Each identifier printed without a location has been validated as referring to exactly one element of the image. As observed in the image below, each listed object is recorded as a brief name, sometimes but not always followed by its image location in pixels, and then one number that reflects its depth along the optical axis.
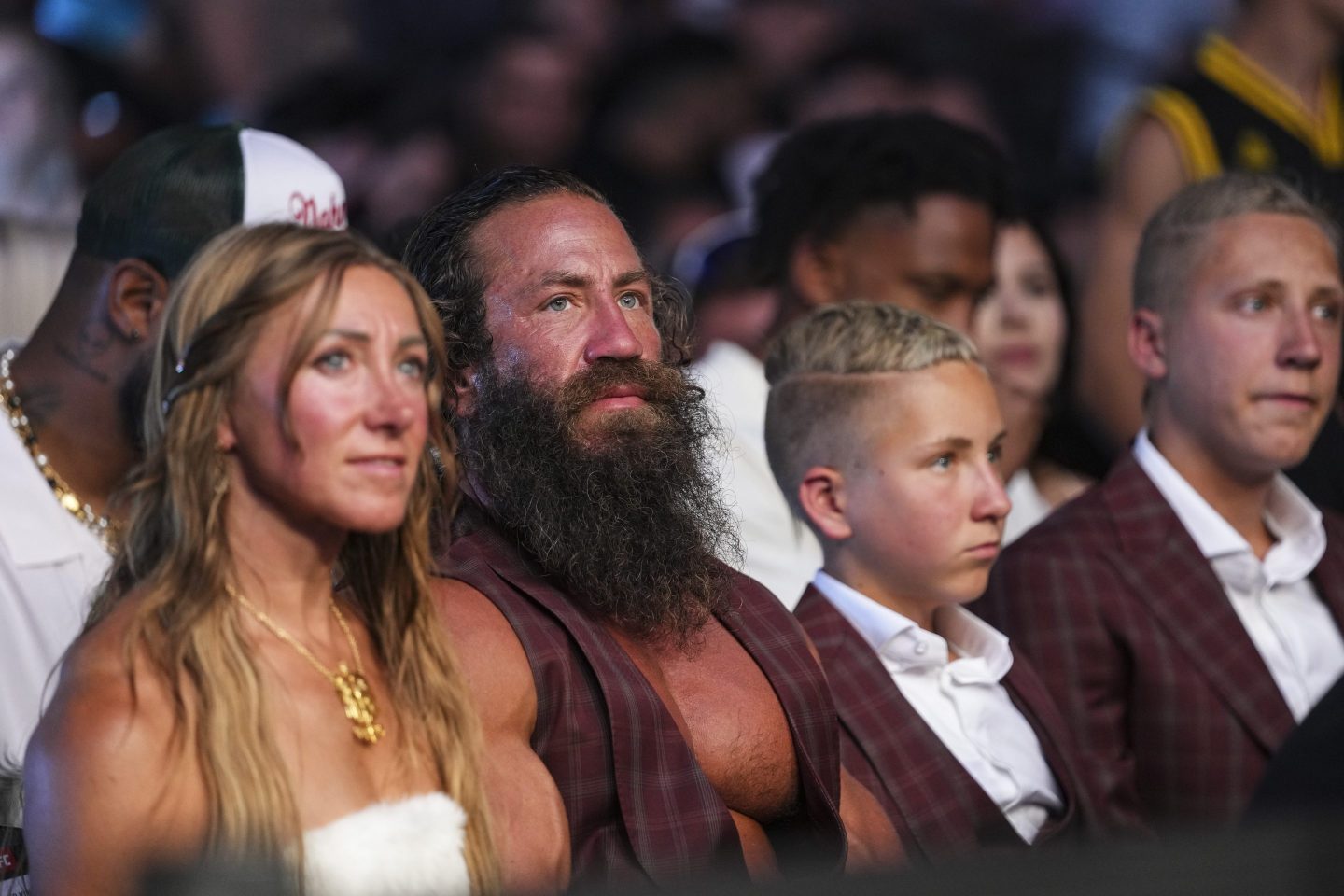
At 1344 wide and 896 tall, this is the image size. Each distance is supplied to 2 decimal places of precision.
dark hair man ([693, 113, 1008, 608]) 7.65
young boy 5.81
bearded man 4.83
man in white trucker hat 5.76
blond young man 6.43
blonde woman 3.78
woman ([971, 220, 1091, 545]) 9.38
